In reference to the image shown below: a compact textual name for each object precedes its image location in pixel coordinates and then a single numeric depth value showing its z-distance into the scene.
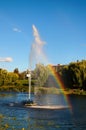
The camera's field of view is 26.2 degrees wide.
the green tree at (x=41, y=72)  60.08
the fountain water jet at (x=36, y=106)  29.32
